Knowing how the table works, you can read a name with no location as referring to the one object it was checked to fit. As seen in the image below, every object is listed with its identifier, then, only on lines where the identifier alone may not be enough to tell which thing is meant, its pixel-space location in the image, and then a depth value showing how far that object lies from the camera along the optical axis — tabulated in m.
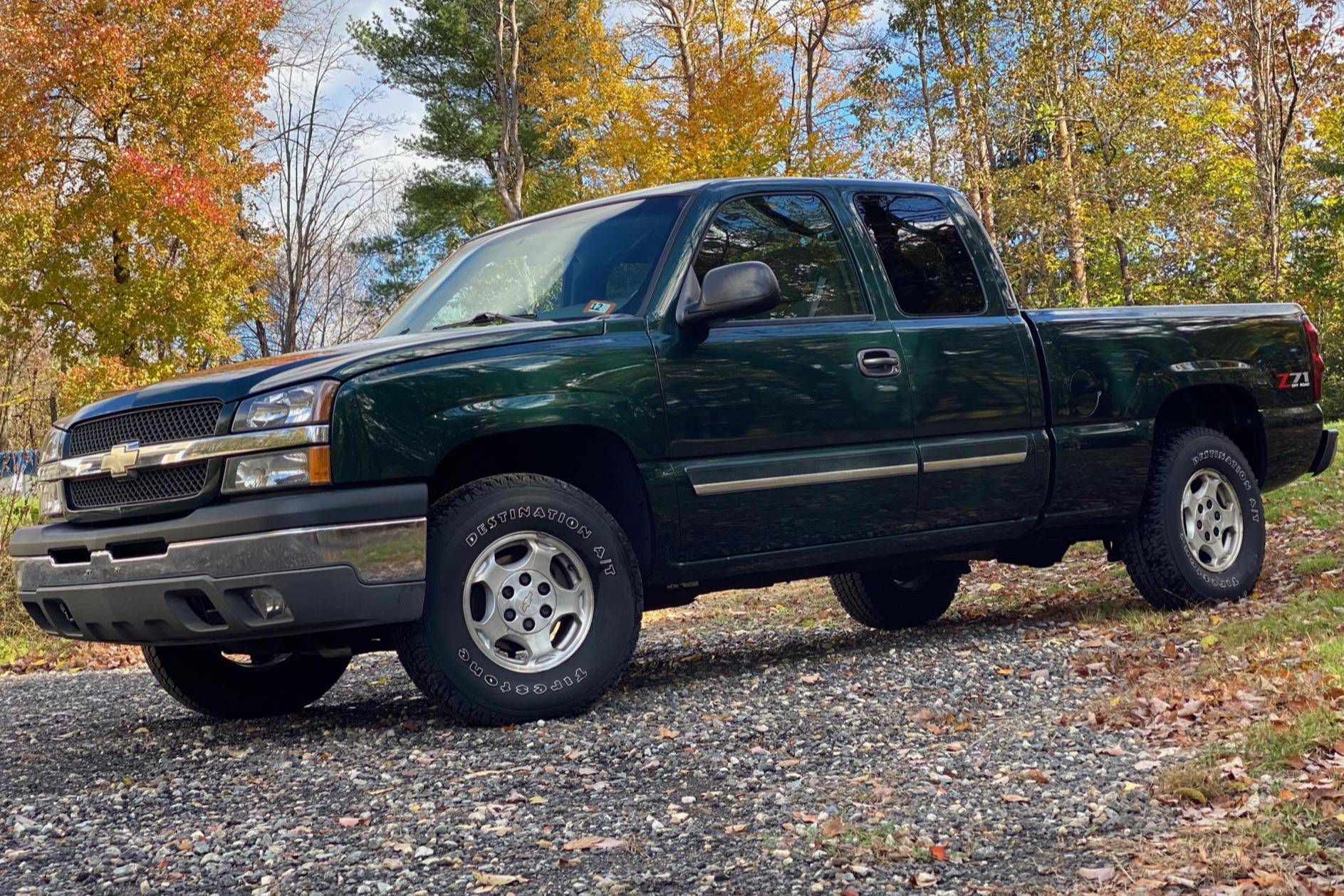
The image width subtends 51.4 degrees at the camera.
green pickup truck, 4.71
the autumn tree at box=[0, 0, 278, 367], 24.41
